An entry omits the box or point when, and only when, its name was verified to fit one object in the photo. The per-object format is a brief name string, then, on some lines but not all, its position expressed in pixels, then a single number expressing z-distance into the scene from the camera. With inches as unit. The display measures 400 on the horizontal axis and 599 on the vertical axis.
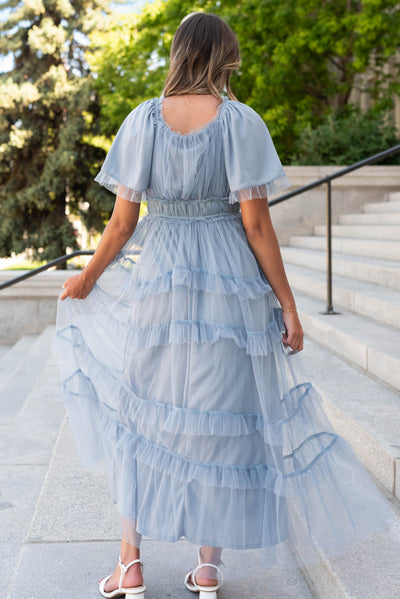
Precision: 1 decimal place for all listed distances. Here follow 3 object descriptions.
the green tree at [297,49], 451.2
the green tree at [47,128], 837.8
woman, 76.0
